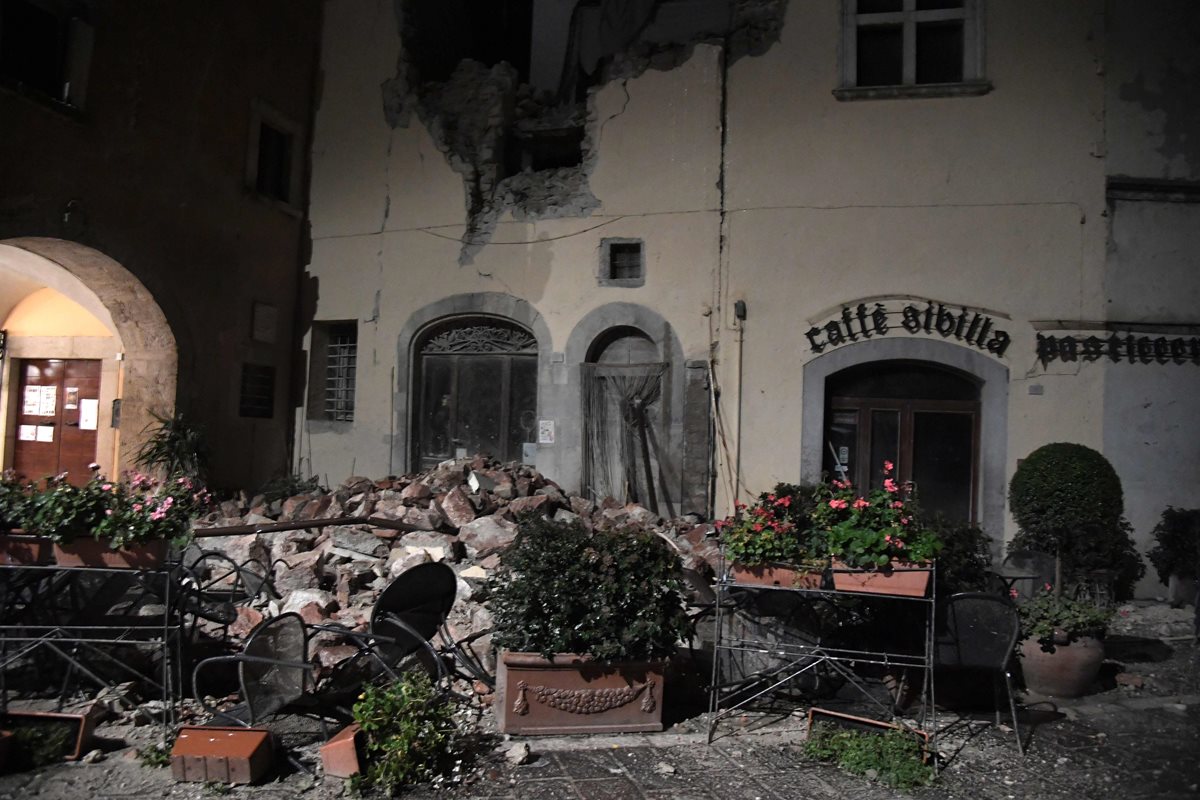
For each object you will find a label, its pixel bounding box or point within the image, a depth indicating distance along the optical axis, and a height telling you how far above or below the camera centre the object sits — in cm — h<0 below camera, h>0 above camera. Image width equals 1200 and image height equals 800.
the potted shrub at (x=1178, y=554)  854 -98
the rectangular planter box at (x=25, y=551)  450 -75
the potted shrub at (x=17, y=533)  450 -67
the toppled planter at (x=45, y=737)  411 -163
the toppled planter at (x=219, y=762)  396 -163
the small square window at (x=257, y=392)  1099 +39
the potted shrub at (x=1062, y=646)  566 -130
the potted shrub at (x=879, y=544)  453 -53
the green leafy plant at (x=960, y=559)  511 -68
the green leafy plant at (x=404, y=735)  399 -151
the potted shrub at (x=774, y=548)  469 -60
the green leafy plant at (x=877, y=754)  426 -163
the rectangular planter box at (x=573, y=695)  474 -150
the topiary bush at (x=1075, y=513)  832 -60
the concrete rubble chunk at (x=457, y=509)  852 -82
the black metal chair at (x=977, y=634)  473 -104
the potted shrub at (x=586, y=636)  475 -115
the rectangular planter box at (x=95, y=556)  453 -77
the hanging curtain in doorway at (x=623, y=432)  1017 +6
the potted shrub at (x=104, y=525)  449 -59
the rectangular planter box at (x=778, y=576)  466 -76
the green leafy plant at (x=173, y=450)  955 -37
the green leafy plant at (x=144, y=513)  451 -53
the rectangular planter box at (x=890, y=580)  453 -73
